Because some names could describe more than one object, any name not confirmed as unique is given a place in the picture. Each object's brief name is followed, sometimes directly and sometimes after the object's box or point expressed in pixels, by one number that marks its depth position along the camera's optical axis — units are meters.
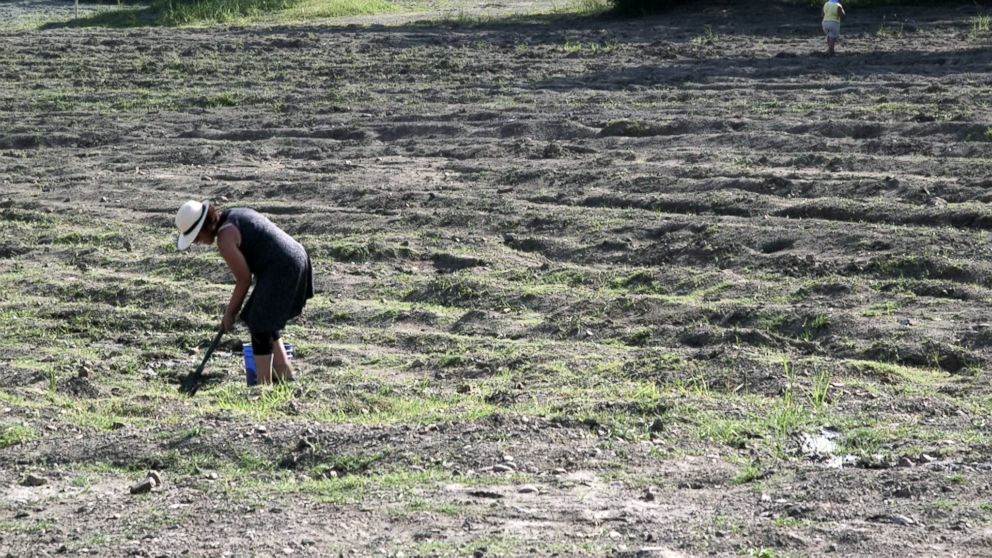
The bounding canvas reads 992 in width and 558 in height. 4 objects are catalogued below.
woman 16.49
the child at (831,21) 38.07
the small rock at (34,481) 13.03
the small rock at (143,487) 12.58
